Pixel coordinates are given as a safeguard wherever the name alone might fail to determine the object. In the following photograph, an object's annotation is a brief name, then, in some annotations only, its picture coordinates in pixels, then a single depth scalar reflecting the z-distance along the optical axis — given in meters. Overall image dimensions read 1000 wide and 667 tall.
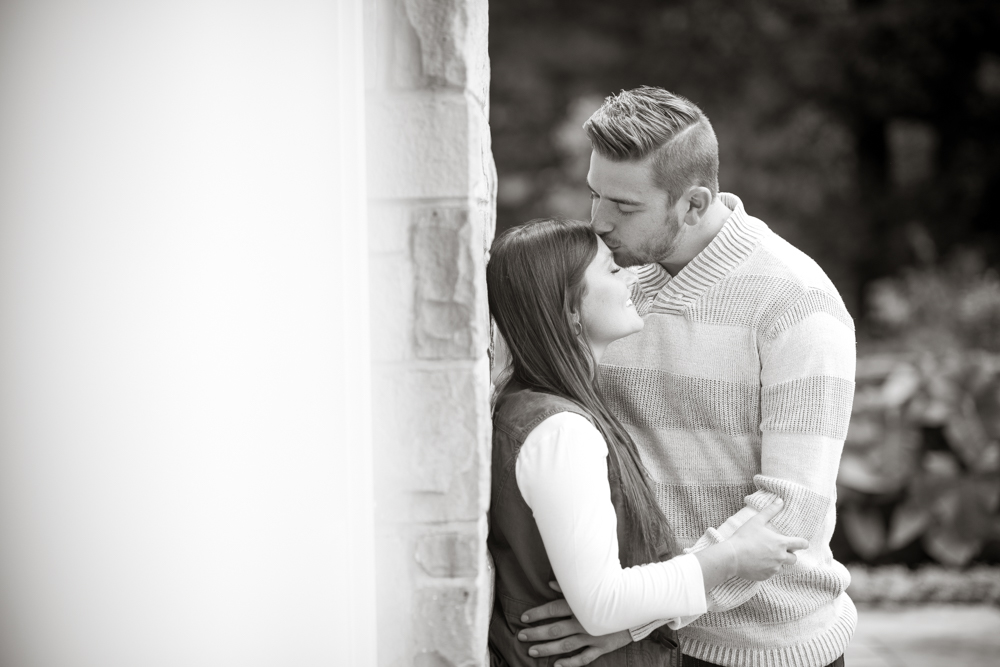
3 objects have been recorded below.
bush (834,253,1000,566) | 6.09
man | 3.29
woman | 3.07
